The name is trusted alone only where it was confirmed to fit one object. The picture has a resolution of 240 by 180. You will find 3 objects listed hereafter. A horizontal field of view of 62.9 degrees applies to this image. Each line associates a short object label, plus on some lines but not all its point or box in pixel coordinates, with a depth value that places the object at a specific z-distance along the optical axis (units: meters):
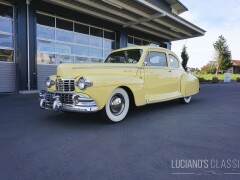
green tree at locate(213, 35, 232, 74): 62.78
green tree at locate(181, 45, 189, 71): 22.34
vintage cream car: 3.67
